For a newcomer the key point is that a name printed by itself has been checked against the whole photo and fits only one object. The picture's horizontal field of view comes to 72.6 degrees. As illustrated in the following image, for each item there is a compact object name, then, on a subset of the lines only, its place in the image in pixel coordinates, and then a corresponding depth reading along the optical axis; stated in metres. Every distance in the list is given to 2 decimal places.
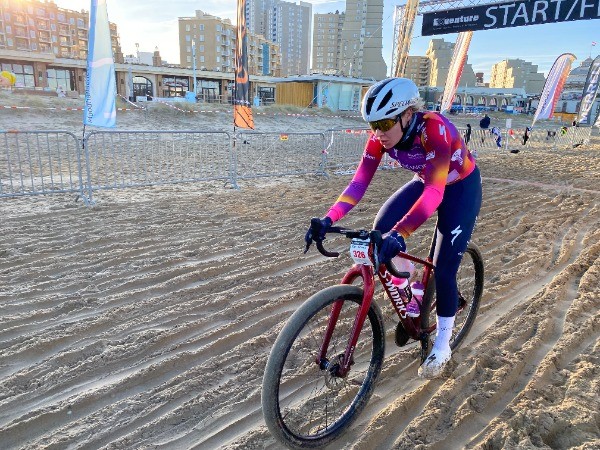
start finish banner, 11.79
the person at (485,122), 18.19
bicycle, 2.17
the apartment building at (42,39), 55.00
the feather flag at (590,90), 23.22
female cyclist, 2.40
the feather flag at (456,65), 16.67
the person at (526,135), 22.75
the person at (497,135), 20.05
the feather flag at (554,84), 21.77
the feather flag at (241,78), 11.57
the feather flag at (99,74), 7.68
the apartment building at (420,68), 160.88
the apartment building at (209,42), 100.00
